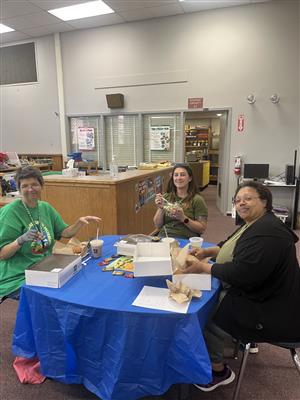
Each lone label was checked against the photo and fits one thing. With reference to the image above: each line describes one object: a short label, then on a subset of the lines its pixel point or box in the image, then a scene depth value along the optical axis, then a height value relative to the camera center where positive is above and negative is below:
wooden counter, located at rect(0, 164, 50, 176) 5.28 -0.32
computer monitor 4.98 -0.38
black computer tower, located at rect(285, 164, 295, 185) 4.68 -0.41
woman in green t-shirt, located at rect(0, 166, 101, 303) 1.67 -0.48
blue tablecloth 1.16 -0.82
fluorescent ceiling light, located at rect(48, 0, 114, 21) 4.77 +2.50
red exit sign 5.33 +0.92
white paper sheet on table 1.17 -0.65
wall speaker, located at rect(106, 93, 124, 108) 5.72 +1.06
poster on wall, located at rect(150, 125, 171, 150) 5.75 +0.29
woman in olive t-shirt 2.13 -0.44
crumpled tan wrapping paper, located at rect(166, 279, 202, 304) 1.22 -0.63
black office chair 1.31 -1.02
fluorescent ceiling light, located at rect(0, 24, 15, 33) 5.60 +2.53
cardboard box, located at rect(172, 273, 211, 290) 1.28 -0.60
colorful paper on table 1.55 -0.64
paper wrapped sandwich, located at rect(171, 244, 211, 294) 1.29 -0.58
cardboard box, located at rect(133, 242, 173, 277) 1.28 -0.53
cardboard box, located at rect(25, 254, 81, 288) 1.34 -0.58
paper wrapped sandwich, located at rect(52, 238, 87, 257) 1.65 -0.58
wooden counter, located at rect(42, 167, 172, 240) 2.84 -0.50
